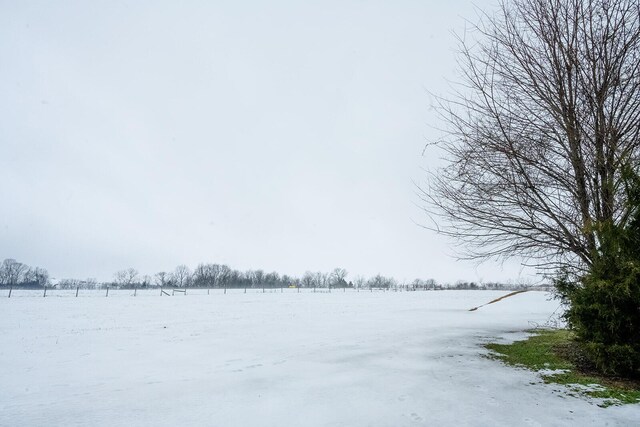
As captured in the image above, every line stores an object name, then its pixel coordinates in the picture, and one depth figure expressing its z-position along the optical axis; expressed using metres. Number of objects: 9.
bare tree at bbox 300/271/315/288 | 163.85
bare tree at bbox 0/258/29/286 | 125.01
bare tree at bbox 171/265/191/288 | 140.06
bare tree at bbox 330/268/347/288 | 166.12
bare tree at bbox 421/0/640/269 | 5.98
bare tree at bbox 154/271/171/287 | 139.12
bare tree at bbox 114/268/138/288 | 139.46
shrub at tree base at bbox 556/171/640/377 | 5.18
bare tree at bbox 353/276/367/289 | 177.84
